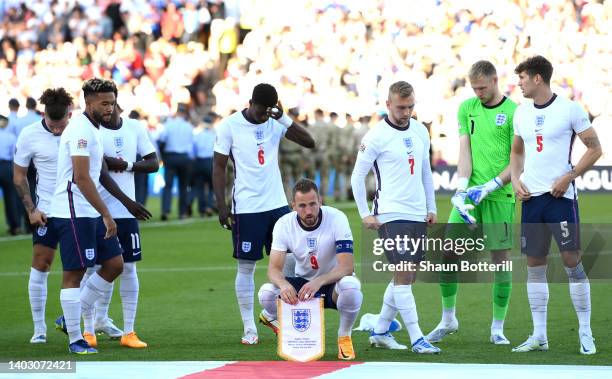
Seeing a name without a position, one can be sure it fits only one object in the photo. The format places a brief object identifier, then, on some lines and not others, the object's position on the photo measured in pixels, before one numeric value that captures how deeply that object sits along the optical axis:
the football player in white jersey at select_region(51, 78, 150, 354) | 18.30
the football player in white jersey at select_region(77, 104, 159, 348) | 20.11
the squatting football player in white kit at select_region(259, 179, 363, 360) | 17.81
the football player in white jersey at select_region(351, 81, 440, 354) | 18.47
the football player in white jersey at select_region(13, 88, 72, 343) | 20.25
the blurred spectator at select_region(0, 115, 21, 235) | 43.25
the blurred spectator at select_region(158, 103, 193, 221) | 51.53
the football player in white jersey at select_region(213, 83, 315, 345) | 20.30
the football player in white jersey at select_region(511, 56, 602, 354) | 18.06
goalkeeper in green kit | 19.64
